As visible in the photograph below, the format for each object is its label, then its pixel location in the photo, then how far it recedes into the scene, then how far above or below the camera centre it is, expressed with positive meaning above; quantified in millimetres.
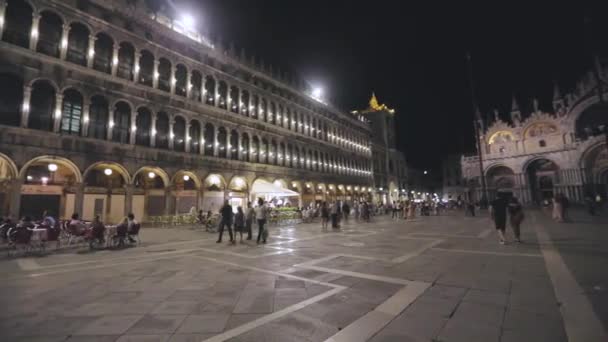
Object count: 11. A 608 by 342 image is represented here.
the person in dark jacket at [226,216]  11586 -531
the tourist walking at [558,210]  17438 -908
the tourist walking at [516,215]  9852 -640
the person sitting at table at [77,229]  10633 -860
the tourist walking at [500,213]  9680 -539
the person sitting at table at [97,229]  10391 -866
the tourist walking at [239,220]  12137 -739
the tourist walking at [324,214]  17188 -777
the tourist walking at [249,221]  12680 -831
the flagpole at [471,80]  23164 +10387
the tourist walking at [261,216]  11266 -544
